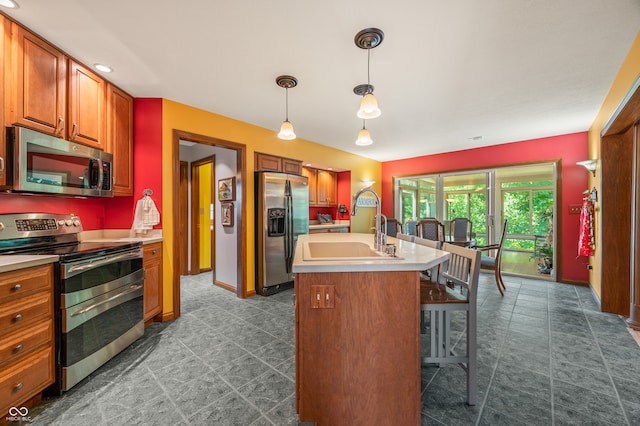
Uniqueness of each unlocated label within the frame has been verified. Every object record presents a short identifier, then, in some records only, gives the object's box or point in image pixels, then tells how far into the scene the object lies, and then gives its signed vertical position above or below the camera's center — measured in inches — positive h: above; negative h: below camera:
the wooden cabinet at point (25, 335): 54.7 -28.6
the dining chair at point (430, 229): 177.6 -12.2
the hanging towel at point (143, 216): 107.3 -2.3
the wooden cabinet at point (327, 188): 217.8 +20.2
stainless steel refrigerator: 144.9 -9.4
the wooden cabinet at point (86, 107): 84.8 +36.0
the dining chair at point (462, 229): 190.5 -13.3
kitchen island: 52.1 -26.8
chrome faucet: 70.9 -5.8
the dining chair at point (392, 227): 198.3 -12.1
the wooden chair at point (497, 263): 146.3 -29.6
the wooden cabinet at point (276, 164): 151.2 +29.4
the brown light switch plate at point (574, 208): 164.1 +2.4
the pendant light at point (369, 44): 72.8 +49.8
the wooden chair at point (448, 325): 61.1 -27.0
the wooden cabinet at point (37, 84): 69.2 +36.5
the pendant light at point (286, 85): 98.0 +50.0
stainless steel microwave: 68.6 +13.7
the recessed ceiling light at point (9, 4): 62.1 +50.3
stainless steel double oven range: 66.7 -23.1
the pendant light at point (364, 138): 102.2 +29.3
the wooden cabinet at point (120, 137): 99.7 +29.5
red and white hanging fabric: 138.9 -10.3
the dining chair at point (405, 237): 96.6 -10.1
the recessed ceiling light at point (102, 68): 89.5 +50.0
